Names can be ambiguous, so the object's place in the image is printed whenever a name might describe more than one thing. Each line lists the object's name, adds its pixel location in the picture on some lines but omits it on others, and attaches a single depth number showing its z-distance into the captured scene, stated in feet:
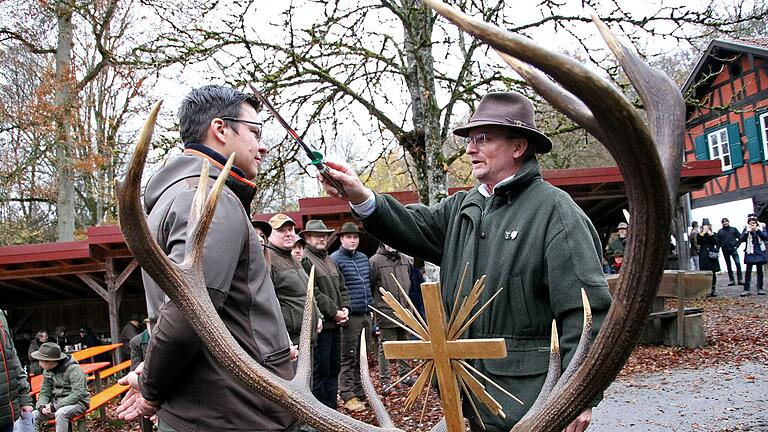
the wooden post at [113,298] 42.45
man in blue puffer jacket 24.36
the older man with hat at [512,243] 7.07
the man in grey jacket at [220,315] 6.61
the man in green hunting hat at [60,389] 22.81
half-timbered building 72.90
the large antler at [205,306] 5.78
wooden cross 5.54
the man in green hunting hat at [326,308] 21.26
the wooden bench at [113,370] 33.17
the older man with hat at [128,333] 41.96
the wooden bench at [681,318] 31.40
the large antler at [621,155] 3.83
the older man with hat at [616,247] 40.57
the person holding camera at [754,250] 51.39
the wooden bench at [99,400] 24.00
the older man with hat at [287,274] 18.61
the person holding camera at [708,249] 56.08
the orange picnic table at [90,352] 32.73
